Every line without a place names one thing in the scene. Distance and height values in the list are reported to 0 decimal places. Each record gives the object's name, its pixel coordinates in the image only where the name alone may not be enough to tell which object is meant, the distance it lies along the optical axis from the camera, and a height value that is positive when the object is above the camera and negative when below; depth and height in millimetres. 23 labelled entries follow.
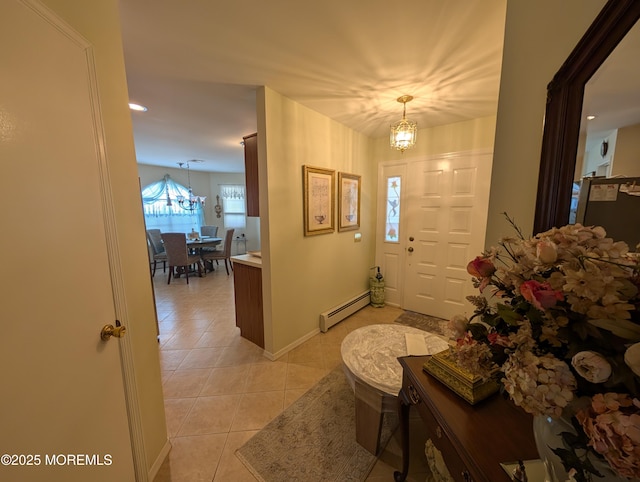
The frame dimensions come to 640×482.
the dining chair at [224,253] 5282 -1004
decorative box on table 812 -623
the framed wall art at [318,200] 2496 +114
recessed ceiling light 2412 +1071
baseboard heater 2818 -1321
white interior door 660 -180
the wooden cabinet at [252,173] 2357 +376
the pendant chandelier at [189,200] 5945 +248
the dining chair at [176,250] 4504 -788
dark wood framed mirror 567 +292
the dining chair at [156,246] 5023 -802
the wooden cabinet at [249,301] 2451 -1002
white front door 2799 -241
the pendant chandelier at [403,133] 2166 +706
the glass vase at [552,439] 489 -513
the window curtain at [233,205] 6988 +143
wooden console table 632 -670
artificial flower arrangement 368 -244
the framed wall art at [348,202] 2980 +107
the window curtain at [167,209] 5766 +21
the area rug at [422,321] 2883 -1456
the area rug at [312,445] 1330 -1480
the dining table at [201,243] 5035 -728
